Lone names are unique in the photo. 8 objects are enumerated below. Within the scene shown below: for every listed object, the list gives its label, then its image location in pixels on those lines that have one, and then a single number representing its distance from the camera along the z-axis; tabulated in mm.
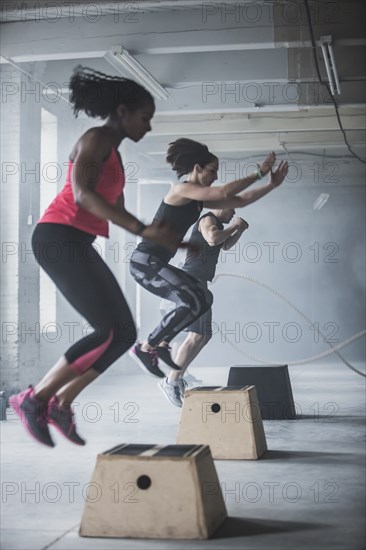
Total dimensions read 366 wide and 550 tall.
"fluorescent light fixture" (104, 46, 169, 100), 7410
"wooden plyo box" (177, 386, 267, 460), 6262
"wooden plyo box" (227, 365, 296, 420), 8398
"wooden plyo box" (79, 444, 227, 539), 4223
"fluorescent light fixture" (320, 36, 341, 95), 7176
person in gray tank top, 3547
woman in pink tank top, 2225
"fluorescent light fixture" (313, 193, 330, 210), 16256
